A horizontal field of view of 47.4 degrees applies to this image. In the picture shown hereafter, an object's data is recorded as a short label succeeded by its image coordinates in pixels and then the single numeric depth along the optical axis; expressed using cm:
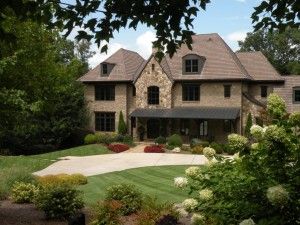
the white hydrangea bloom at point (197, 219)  434
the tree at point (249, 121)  2763
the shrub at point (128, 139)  2876
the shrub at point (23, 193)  1243
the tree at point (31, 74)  1070
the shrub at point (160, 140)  2834
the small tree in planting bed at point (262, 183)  361
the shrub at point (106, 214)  919
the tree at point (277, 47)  5480
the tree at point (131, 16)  447
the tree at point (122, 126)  3104
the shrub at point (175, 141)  2704
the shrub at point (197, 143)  2675
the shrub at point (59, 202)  1068
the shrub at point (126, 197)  1079
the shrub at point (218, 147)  2492
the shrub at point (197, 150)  2479
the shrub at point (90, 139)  2988
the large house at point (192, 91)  2886
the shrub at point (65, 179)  1447
